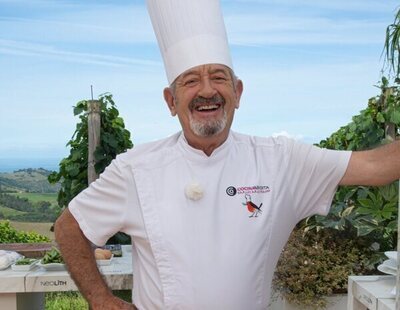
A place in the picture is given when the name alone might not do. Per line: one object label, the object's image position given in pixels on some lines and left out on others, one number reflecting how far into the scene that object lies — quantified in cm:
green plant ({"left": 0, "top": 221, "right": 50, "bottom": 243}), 537
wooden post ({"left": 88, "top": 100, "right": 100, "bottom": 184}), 420
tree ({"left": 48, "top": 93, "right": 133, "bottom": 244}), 423
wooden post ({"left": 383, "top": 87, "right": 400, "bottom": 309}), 385
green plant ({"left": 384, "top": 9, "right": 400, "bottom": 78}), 394
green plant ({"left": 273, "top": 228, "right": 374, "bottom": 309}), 303
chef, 163
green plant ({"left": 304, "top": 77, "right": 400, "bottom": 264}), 321
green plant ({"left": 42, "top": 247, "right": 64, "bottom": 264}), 290
